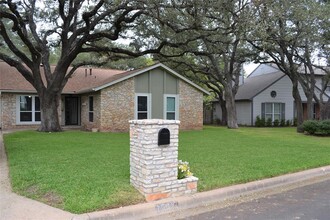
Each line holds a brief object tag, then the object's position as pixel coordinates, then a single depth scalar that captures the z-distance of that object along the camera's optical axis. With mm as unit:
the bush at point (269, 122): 26188
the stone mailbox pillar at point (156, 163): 5352
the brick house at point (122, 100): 17797
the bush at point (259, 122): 25875
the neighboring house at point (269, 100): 26625
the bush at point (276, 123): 26627
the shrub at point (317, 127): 16172
